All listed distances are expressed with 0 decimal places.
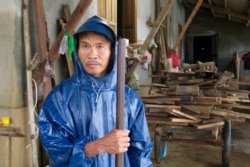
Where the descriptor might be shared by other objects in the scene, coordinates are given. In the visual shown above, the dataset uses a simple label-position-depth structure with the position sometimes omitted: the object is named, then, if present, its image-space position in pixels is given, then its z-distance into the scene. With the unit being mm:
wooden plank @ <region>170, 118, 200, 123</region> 3686
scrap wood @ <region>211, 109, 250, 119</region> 3826
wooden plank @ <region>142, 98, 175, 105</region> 4031
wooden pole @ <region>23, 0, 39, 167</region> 3088
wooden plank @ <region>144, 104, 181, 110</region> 3831
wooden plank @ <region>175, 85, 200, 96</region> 4160
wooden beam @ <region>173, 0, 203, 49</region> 9442
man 1376
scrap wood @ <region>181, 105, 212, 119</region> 3748
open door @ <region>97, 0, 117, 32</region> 5177
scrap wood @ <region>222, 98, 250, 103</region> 4355
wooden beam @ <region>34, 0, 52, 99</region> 3180
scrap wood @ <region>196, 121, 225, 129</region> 3567
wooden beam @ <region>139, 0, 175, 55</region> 5586
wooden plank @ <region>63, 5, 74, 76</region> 3771
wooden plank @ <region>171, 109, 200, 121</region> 3724
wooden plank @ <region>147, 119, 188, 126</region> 3703
